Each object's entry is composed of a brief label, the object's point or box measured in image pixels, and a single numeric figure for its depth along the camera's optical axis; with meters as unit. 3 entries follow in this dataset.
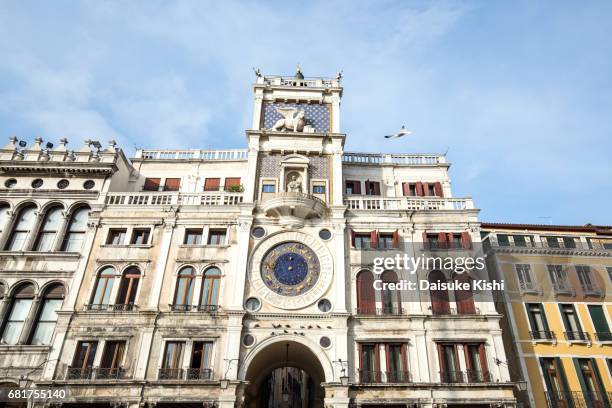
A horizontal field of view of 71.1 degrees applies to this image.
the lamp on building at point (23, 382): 26.31
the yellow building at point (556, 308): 29.59
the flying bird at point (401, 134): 35.19
